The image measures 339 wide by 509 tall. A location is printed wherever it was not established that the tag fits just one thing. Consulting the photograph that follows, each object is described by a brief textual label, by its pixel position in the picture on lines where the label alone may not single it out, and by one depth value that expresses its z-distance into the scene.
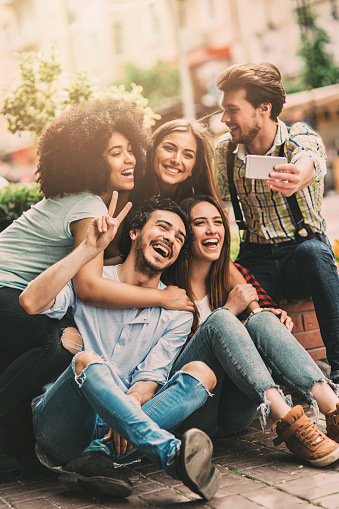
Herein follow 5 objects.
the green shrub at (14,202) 5.11
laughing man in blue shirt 2.67
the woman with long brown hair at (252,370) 3.03
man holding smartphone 4.03
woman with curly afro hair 3.17
